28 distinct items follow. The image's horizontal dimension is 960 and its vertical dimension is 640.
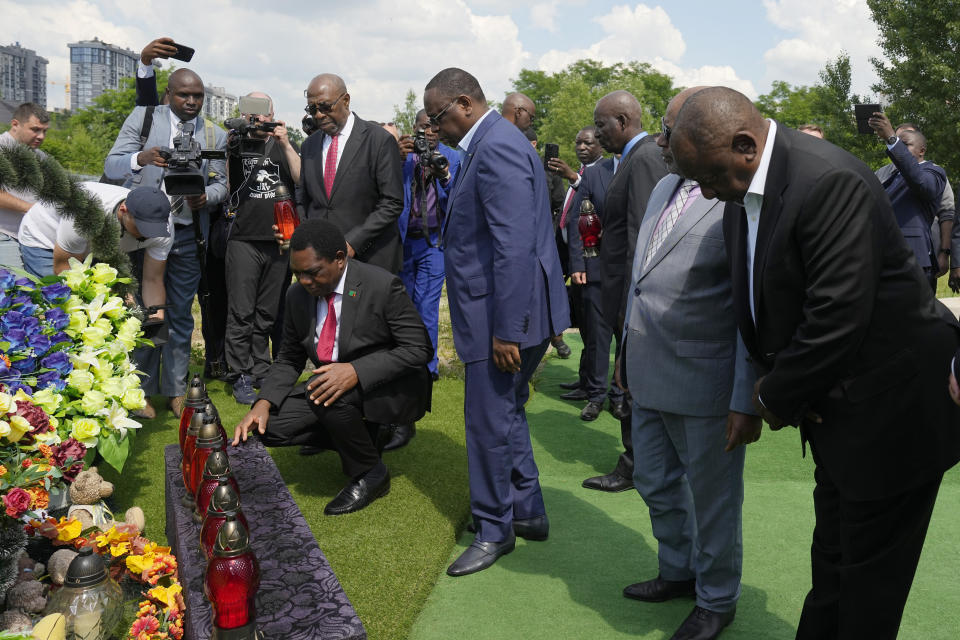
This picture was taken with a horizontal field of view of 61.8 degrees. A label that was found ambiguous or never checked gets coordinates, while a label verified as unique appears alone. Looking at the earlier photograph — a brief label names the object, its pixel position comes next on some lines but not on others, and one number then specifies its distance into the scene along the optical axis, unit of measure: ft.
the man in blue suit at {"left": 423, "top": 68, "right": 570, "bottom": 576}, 11.97
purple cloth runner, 8.81
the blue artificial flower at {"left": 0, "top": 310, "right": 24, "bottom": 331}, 10.05
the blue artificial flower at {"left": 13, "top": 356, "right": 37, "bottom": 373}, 10.25
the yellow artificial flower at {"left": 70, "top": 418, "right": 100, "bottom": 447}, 10.89
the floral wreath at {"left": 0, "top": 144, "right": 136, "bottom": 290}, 9.06
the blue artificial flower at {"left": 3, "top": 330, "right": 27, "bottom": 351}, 9.91
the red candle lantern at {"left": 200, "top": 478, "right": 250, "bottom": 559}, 8.82
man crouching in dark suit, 14.33
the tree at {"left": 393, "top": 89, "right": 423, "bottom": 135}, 131.03
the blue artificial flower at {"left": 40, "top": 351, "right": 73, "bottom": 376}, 10.75
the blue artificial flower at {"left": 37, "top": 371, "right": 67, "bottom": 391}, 10.61
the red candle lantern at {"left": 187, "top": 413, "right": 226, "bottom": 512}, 11.14
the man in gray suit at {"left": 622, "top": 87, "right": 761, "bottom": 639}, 9.70
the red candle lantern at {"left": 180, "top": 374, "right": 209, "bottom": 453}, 12.50
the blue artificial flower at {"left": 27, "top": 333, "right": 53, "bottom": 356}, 10.33
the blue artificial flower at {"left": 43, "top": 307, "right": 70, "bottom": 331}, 11.20
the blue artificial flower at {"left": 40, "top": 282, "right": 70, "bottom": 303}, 11.50
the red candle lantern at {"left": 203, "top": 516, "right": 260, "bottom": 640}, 8.14
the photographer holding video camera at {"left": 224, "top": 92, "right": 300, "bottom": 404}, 21.29
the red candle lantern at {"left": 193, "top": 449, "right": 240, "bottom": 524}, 9.93
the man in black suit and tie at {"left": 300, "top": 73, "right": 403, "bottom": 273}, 18.49
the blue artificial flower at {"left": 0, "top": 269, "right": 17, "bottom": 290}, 10.17
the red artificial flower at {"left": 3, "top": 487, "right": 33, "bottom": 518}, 8.79
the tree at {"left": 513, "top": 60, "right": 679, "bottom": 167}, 155.12
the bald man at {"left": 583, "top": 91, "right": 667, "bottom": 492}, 14.39
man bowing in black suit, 7.15
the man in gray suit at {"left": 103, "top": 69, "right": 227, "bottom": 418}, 20.11
